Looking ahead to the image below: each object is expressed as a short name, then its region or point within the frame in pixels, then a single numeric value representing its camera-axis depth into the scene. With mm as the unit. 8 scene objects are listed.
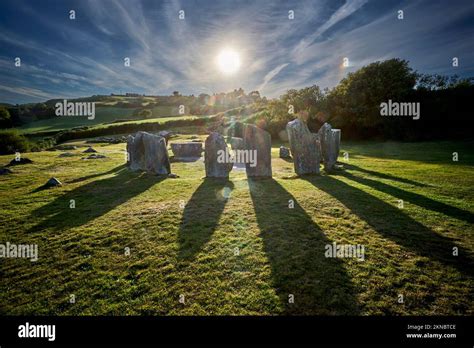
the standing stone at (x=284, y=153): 21469
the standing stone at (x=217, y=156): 13391
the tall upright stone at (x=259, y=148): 12984
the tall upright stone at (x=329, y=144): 14705
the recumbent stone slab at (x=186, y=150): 22781
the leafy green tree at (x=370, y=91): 30469
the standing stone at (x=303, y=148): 13359
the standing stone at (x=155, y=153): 14250
